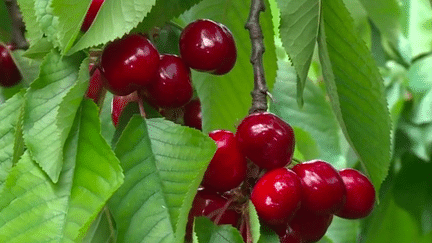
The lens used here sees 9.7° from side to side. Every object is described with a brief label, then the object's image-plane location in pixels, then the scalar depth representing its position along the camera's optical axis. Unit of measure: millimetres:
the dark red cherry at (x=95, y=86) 990
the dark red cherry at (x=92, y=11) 976
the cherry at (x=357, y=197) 986
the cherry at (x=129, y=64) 966
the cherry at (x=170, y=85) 975
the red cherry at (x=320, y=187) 960
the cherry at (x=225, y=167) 959
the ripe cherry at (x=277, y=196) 948
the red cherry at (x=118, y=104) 999
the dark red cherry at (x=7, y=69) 1099
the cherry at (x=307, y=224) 970
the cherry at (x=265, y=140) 961
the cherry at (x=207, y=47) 982
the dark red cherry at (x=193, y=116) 1022
